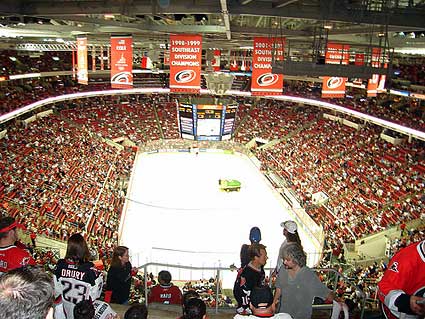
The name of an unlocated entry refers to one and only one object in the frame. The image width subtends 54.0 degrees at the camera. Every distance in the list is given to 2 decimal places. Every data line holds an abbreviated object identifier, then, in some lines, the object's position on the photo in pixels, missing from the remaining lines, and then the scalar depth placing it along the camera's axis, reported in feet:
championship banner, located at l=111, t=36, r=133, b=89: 39.93
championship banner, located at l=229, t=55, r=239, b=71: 102.00
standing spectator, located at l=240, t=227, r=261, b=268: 17.38
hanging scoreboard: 76.18
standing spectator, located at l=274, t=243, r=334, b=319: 12.05
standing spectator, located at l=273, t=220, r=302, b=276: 16.44
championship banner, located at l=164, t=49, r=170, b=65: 89.87
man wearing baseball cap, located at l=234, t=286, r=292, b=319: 9.33
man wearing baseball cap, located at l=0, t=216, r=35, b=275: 12.03
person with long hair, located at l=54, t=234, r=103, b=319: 12.01
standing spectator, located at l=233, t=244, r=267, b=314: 13.91
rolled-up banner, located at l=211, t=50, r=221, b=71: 80.37
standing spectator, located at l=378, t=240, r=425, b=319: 8.86
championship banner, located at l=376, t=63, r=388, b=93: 63.62
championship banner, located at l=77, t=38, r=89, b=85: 45.21
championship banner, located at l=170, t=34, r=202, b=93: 36.94
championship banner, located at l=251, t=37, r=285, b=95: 40.14
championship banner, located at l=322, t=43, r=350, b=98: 47.26
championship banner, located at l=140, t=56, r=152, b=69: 79.92
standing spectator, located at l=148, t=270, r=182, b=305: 15.92
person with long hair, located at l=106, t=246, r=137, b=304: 15.96
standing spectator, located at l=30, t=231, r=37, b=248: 41.66
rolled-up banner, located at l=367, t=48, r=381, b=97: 54.70
